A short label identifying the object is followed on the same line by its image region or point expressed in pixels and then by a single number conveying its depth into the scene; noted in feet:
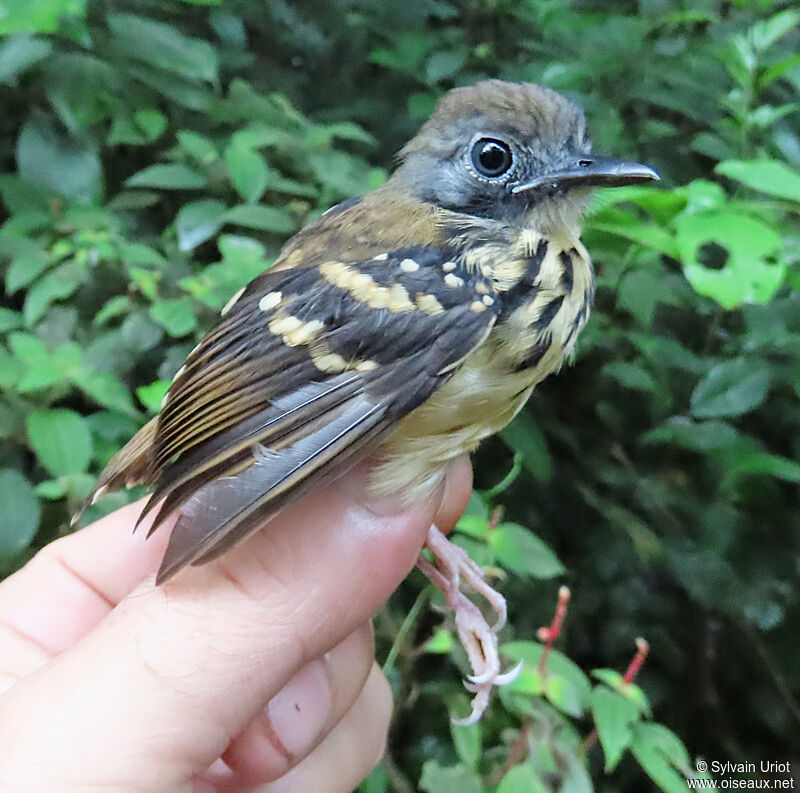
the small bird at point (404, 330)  0.51
